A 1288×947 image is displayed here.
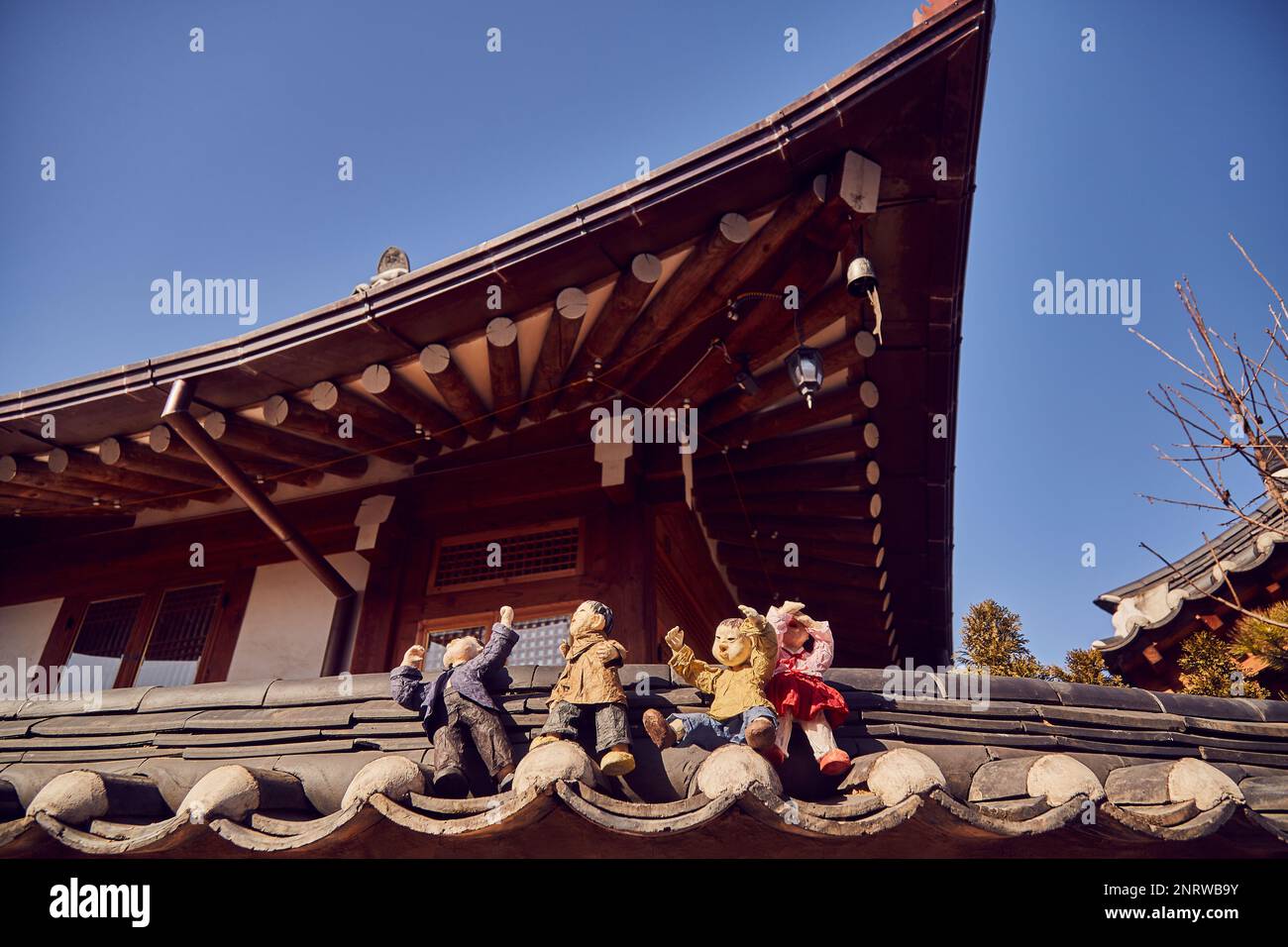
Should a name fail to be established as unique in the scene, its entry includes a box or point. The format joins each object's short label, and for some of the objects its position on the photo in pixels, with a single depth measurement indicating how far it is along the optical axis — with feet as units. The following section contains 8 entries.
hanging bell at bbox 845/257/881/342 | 18.92
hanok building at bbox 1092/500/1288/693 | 26.84
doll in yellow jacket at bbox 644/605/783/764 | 13.67
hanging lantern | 19.99
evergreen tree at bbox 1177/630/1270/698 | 24.77
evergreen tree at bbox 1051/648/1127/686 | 29.58
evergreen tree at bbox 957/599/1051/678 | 32.37
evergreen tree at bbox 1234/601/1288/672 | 20.54
